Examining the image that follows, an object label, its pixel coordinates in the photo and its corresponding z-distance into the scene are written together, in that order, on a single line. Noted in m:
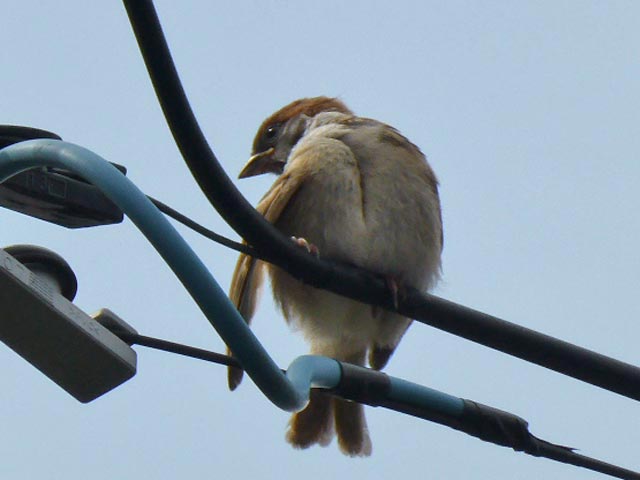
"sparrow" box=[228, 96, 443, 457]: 10.34
